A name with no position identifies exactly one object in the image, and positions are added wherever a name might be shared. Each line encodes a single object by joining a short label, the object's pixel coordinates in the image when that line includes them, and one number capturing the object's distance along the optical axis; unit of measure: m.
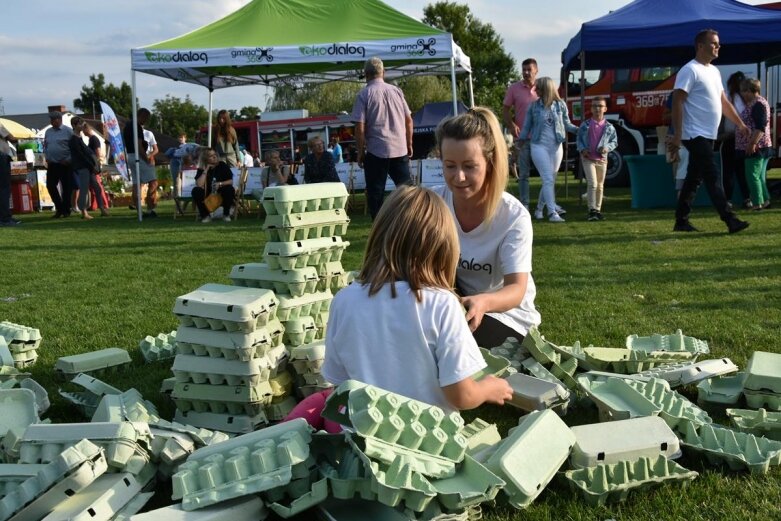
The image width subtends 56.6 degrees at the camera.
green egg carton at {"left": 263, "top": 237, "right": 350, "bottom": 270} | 3.35
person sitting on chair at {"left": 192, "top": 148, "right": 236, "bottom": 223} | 13.17
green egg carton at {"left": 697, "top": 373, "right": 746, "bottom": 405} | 3.19
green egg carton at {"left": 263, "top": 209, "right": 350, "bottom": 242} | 3.38
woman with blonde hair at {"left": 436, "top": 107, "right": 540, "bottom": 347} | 3.15
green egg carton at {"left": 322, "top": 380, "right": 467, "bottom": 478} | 2.11
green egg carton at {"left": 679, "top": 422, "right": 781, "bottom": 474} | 2.54
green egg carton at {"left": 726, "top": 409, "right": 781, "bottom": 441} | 2.82
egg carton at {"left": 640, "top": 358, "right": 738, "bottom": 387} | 3.32
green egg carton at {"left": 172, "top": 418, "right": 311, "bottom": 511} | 2.17
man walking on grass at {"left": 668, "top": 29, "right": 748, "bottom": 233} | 7.71
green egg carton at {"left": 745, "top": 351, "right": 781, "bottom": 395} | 3.07
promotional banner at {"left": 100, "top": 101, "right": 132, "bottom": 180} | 15.82
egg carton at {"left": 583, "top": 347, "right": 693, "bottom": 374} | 3.54
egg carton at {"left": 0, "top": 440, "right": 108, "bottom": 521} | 2.16
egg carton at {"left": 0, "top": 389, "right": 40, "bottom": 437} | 2.94
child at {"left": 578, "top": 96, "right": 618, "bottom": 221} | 10.38
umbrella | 25.30
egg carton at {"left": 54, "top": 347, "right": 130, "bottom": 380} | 3.91
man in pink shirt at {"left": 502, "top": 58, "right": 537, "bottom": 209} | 10.56
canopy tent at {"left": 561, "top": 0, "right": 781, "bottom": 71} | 10.90
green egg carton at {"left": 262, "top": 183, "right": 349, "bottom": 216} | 3.35
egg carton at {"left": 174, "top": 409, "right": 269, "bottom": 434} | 3.13
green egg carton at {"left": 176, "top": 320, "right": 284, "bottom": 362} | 3.03
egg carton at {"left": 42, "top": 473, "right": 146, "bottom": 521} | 2.18
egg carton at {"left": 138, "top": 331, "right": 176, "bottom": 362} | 4.25
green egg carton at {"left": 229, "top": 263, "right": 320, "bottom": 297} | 3.42
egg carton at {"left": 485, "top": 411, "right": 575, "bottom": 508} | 2.31
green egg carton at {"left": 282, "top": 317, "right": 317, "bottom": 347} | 3.46
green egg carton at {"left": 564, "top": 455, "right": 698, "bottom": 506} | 2.39
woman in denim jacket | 10.01
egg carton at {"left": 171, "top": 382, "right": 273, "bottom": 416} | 3.12
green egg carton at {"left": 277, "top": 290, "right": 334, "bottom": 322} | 3.43
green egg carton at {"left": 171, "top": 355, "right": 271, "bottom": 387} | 3.07
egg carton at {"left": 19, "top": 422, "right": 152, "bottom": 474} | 2.36
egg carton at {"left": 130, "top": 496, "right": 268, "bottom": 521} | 2.12
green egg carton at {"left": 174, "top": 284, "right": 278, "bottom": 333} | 2.99
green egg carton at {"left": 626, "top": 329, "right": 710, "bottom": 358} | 3.82
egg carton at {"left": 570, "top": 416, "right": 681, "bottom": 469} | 2.51
